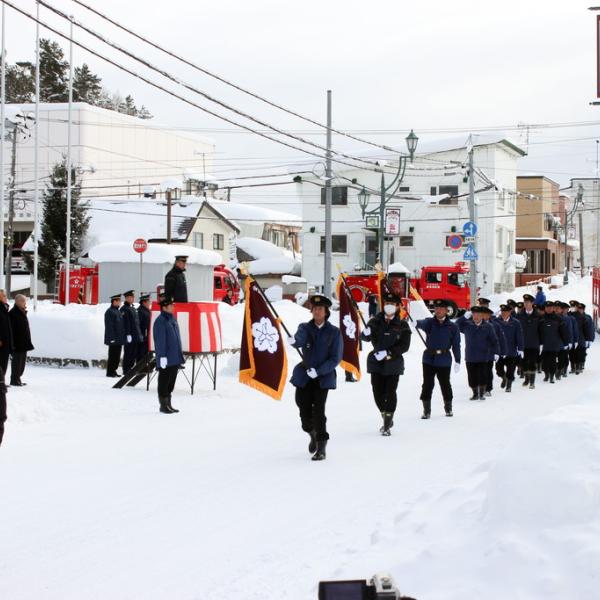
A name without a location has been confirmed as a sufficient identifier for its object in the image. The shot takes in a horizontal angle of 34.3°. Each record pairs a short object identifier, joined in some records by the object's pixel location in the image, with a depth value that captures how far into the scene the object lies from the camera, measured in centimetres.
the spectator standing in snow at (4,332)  1490
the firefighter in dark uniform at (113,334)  1897
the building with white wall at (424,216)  5478
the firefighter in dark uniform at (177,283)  1685
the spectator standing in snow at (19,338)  1678
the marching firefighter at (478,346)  1689
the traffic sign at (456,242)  3312
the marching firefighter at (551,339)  2022
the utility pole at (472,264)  3453
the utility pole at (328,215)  2752
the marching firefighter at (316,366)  1067
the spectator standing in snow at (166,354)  1463
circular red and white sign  2741
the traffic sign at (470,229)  3281
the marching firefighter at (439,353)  1448
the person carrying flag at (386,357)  1245
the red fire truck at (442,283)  4503
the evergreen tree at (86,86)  8456
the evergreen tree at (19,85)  7912
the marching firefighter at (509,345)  1894
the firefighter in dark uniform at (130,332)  1914
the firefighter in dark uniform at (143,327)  1972
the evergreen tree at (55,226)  5162
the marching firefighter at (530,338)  1945
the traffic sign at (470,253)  3297
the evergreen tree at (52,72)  7944
